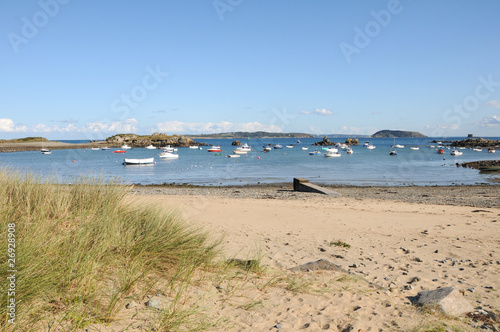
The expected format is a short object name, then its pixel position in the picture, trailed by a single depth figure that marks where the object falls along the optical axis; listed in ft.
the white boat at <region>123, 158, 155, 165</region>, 172.92
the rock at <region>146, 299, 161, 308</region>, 13.74
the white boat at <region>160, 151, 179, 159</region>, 219.47
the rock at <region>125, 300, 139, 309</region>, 13.64
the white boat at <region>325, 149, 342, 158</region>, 232.80
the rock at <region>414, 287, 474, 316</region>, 15.20
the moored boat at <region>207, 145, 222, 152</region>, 320.91
